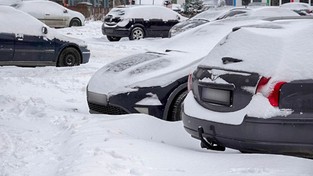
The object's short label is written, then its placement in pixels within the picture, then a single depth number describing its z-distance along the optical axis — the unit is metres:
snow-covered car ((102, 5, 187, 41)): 21.75
